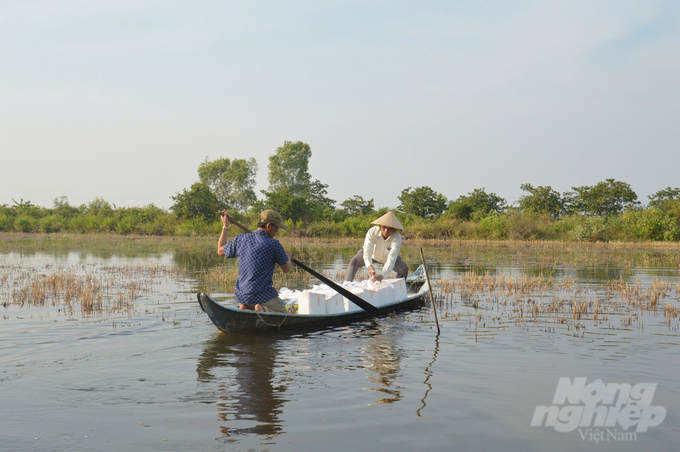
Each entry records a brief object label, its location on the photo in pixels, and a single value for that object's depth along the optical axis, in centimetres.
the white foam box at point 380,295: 818
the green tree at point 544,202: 4519
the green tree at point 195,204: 4072
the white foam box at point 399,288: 878
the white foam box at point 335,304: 748
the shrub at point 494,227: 3322
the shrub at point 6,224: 4150
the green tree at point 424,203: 4434
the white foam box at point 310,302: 719
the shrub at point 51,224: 4073
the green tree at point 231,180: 5444
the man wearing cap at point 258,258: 617
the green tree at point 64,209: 4509
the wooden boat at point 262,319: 627
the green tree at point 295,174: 5134
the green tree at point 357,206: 4978
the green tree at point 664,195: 4591
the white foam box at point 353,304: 793
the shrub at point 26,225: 4109
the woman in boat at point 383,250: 939
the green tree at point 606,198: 4331
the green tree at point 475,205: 4025
